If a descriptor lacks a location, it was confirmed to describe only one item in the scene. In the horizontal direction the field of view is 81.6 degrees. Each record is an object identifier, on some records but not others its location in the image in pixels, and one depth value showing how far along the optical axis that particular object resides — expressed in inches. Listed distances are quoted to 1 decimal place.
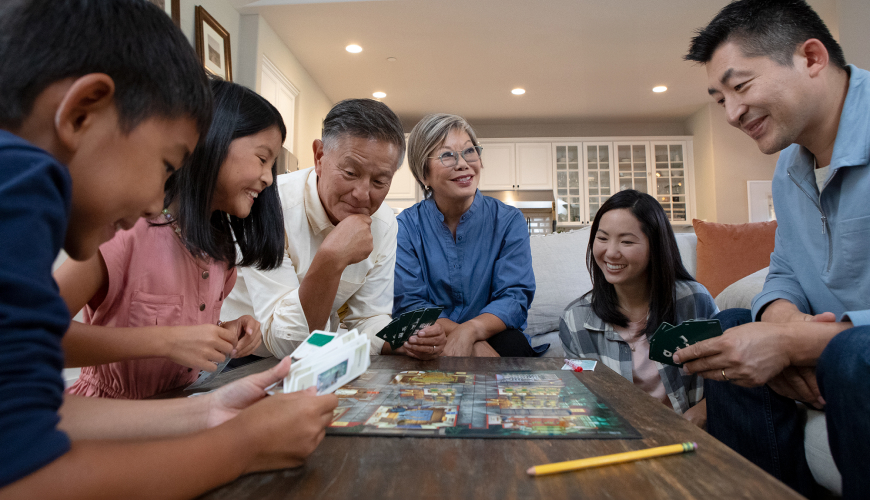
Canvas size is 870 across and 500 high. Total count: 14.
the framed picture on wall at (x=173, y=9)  116.3
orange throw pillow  100.4
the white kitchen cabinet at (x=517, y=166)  259.6
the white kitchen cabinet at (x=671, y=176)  255.6
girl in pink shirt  32.4
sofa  80.7
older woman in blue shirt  76.0
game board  25.3
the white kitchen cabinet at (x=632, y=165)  258.2
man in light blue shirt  39.0
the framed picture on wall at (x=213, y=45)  133.0
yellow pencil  20.0
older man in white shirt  53.6
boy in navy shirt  14.3
